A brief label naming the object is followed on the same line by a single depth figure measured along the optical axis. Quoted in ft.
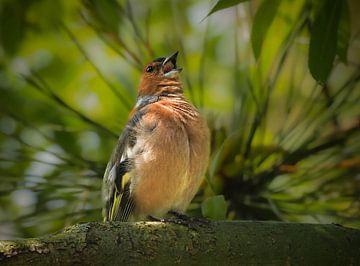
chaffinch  28.86
